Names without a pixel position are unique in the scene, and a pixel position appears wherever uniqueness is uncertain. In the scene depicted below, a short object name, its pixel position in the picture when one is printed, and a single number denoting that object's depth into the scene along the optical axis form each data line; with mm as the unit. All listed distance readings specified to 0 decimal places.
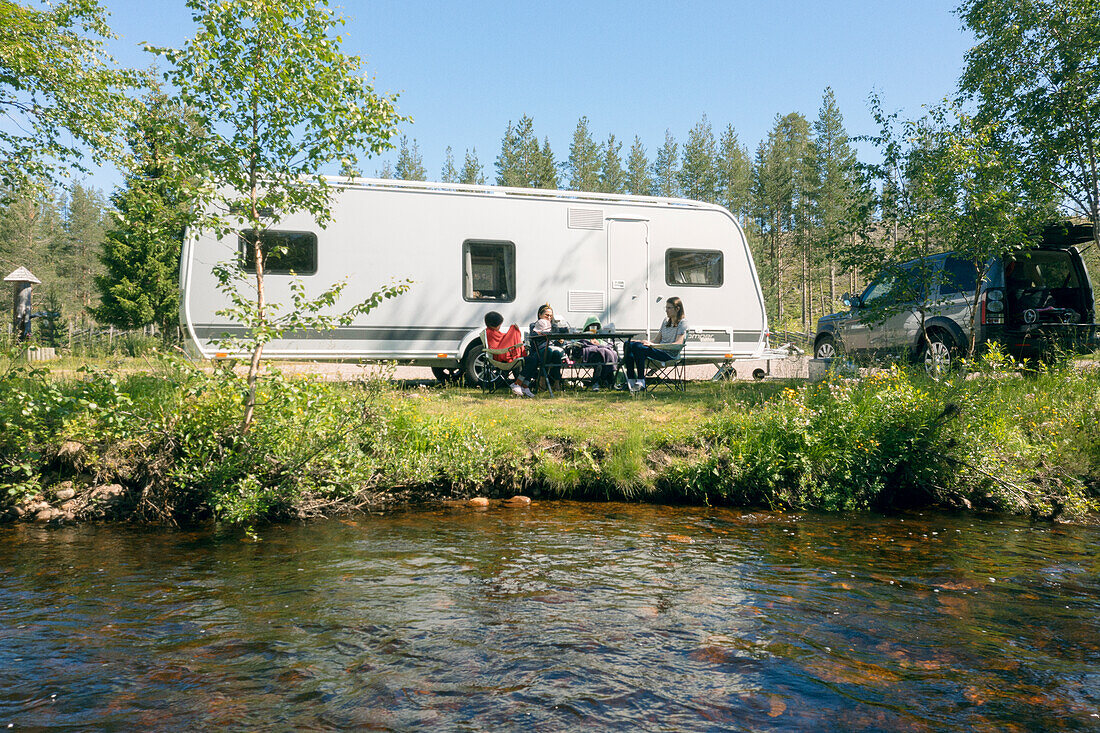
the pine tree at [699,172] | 44281
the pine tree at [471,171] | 51850
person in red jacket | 9180
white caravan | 9773
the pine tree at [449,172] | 57875
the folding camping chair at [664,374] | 9603
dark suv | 9016
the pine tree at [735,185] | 43531
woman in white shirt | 9484
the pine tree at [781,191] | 41469
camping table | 9070
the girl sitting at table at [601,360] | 9773
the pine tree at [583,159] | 45625
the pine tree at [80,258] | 43500
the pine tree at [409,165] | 58134
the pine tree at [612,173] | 46062
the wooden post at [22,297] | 15430
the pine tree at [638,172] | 48094
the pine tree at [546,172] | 39688
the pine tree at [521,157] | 41125
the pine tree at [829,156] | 40344
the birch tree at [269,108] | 5543
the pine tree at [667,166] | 50469
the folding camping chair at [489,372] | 9474
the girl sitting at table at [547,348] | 9352
